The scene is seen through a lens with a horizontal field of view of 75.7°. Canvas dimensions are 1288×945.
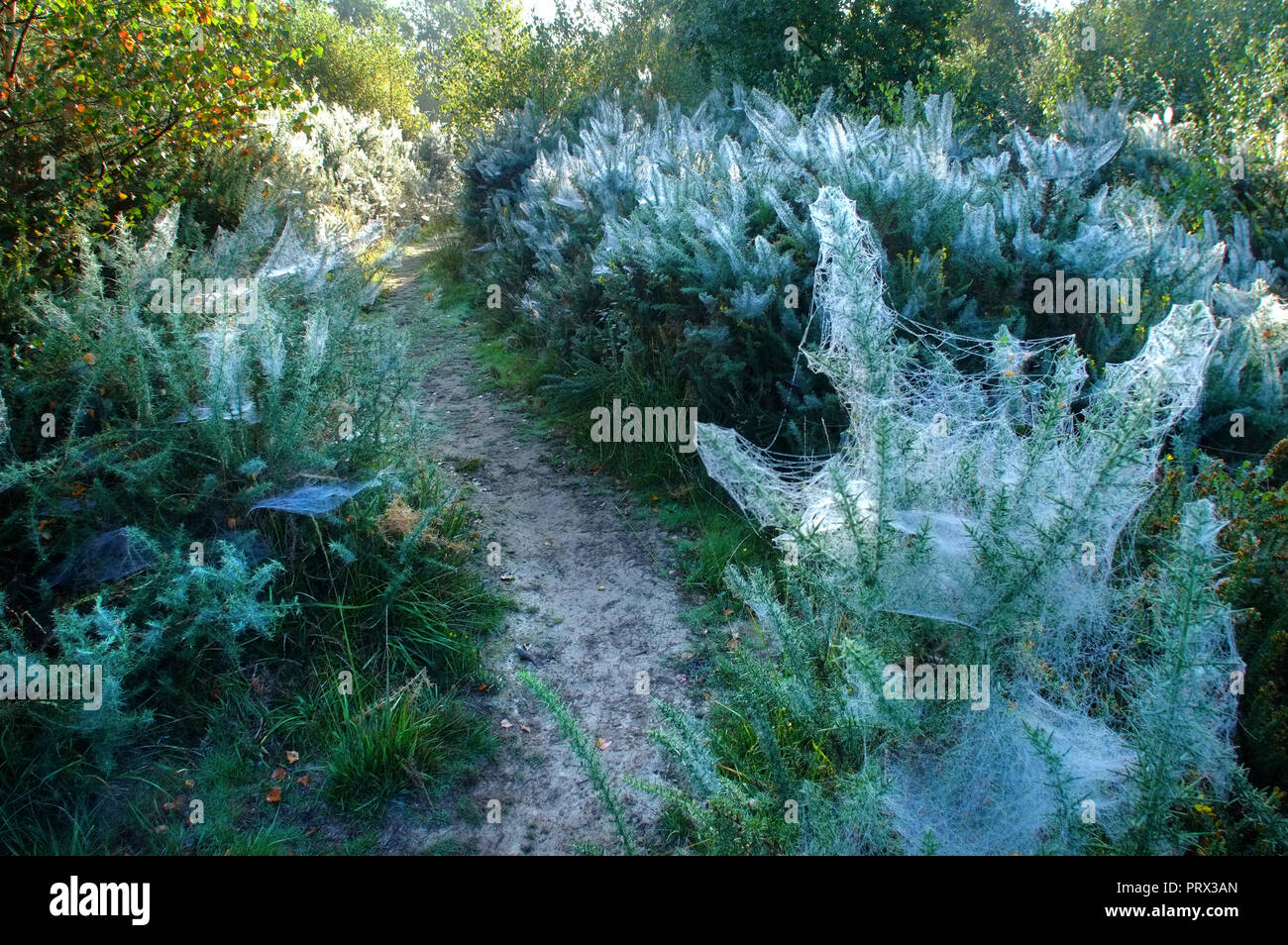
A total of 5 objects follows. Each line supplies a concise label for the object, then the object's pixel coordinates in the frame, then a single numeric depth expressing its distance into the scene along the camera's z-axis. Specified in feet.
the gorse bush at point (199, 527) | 9.52
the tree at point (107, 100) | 14.89
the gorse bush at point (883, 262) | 14.28
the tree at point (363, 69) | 55.26
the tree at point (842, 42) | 30.94
